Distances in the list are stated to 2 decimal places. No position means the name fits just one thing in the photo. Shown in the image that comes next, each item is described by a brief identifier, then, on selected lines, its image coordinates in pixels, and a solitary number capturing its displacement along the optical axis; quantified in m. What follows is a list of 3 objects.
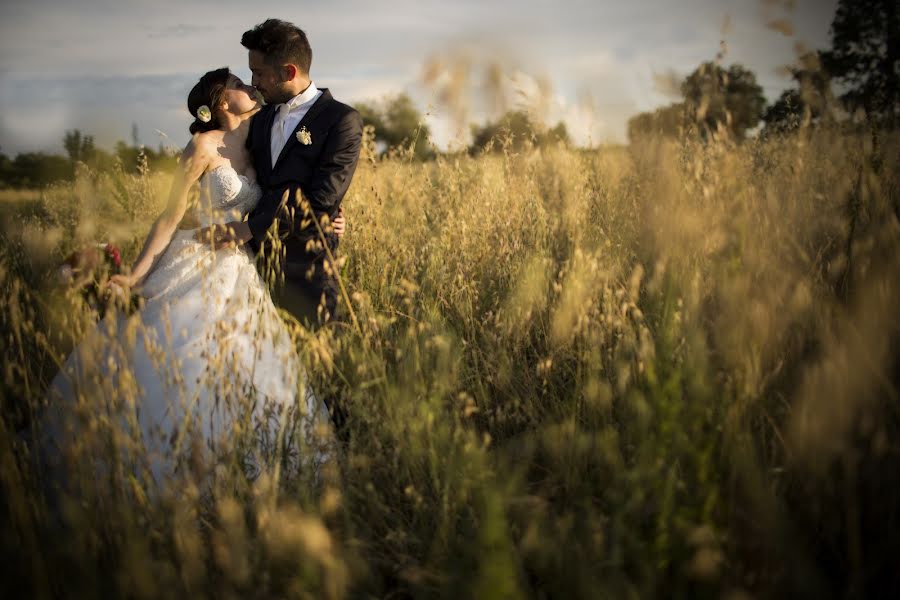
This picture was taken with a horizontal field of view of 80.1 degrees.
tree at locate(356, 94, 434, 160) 49.31
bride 1.45
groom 2.77
